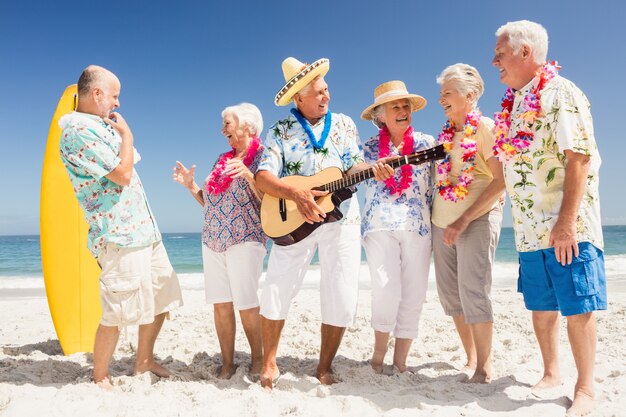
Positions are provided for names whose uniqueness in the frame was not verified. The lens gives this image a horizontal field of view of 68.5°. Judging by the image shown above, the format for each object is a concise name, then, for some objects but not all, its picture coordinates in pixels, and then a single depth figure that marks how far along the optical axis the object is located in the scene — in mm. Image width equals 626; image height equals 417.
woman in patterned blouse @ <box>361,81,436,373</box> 3221
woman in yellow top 2977
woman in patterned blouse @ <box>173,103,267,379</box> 3260
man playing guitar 3031
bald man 2756
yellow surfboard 3975
